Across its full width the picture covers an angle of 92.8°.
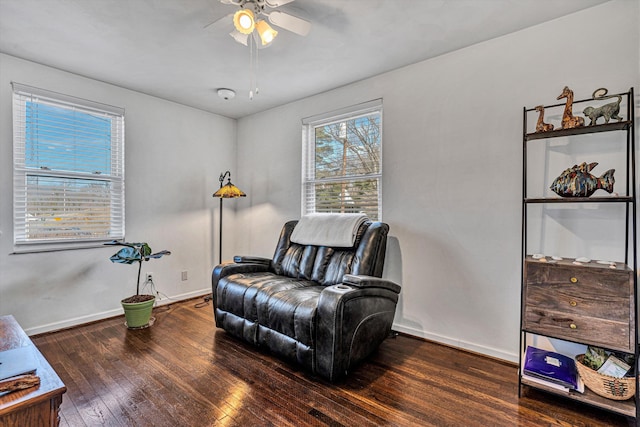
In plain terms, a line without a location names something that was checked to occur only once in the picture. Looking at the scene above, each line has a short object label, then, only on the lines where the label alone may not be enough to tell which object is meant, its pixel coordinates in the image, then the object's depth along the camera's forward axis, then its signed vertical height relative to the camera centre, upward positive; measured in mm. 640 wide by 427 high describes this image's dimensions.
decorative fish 1681 +170
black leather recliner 1934 -655
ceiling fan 1705 +1112
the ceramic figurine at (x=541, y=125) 1869 +538
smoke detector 3339 +1298
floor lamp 3621 +201
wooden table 1047 -689
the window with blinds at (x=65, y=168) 2697 +389
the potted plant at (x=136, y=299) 2832 -875
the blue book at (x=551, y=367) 1744 -937
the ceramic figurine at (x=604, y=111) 1664 +567
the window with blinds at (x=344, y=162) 3051 +533
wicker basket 1608 -932
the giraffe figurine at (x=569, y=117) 1799 +567
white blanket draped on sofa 2713 -179
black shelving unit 1551 -88
